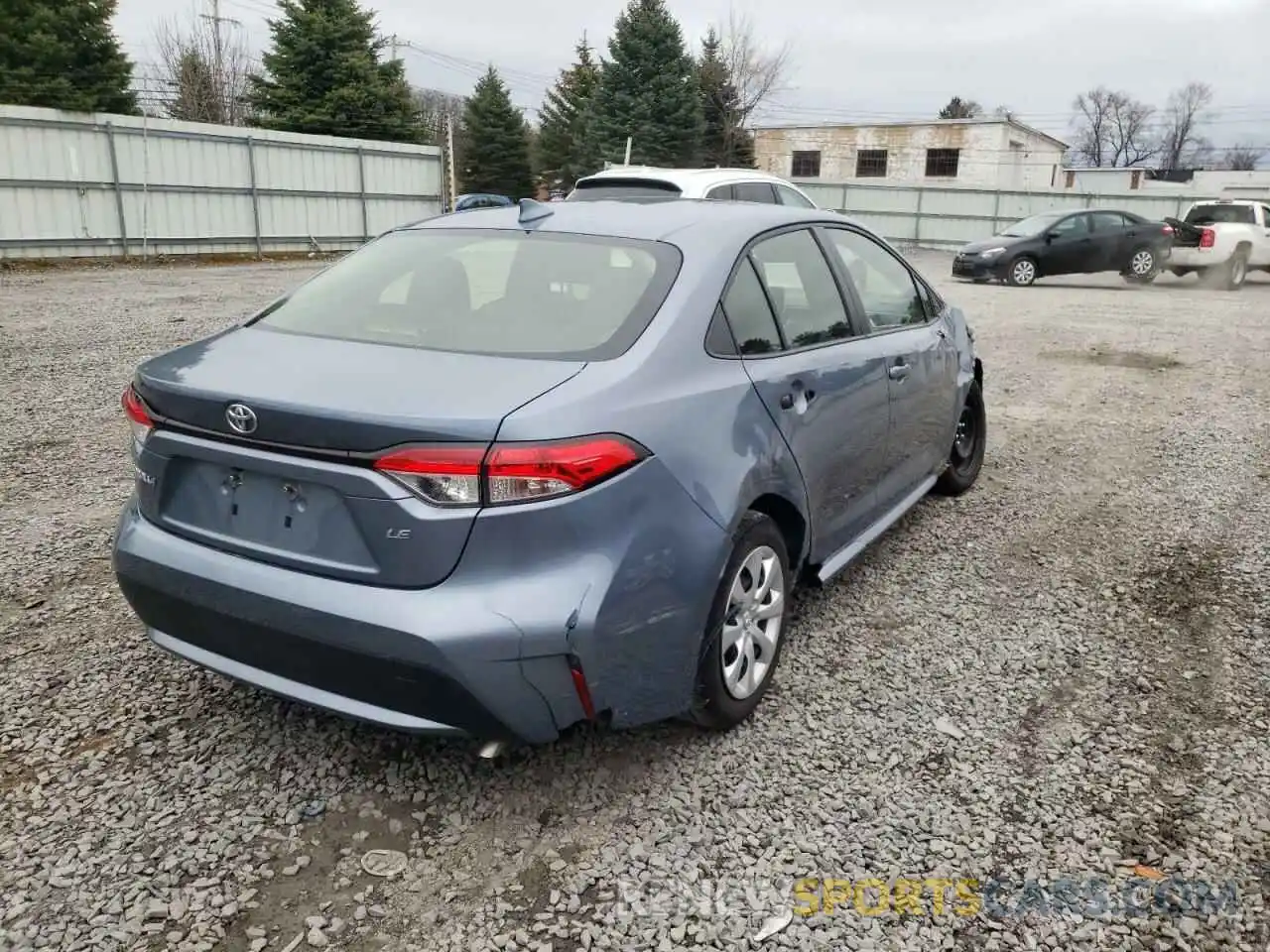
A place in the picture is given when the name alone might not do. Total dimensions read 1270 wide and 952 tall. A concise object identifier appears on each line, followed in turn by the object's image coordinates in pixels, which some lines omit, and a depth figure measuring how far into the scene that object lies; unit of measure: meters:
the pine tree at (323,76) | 28.88
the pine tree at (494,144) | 42.38
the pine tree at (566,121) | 42.56
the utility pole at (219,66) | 40.34
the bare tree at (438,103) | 51.94
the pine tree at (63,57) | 22.72
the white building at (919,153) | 41.28
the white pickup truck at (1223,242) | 19.02
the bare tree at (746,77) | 46.56
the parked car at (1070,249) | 18.28
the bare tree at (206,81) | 38.62
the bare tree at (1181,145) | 77.06
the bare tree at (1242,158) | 75.21
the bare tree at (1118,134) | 79.06
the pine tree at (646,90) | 35.69
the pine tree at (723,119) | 45.22
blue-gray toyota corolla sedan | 2.29
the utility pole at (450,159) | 22.95
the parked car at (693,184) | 9.39
